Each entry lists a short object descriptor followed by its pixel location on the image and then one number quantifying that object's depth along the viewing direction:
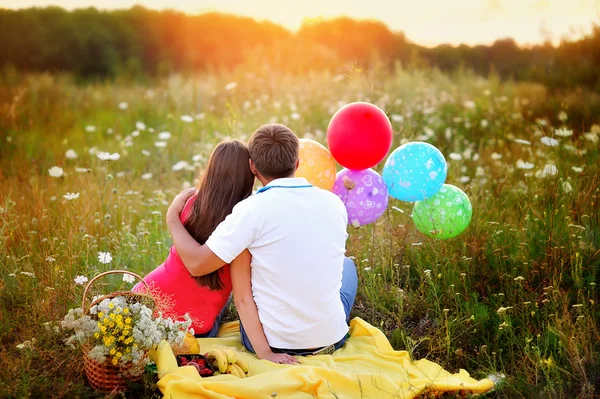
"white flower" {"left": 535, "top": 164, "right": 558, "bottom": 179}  4.53
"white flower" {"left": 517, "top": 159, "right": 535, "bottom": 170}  4.79
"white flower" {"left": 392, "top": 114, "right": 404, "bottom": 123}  7.13
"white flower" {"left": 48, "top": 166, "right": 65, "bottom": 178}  4.97
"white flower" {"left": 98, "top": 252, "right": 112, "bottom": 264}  3.79
